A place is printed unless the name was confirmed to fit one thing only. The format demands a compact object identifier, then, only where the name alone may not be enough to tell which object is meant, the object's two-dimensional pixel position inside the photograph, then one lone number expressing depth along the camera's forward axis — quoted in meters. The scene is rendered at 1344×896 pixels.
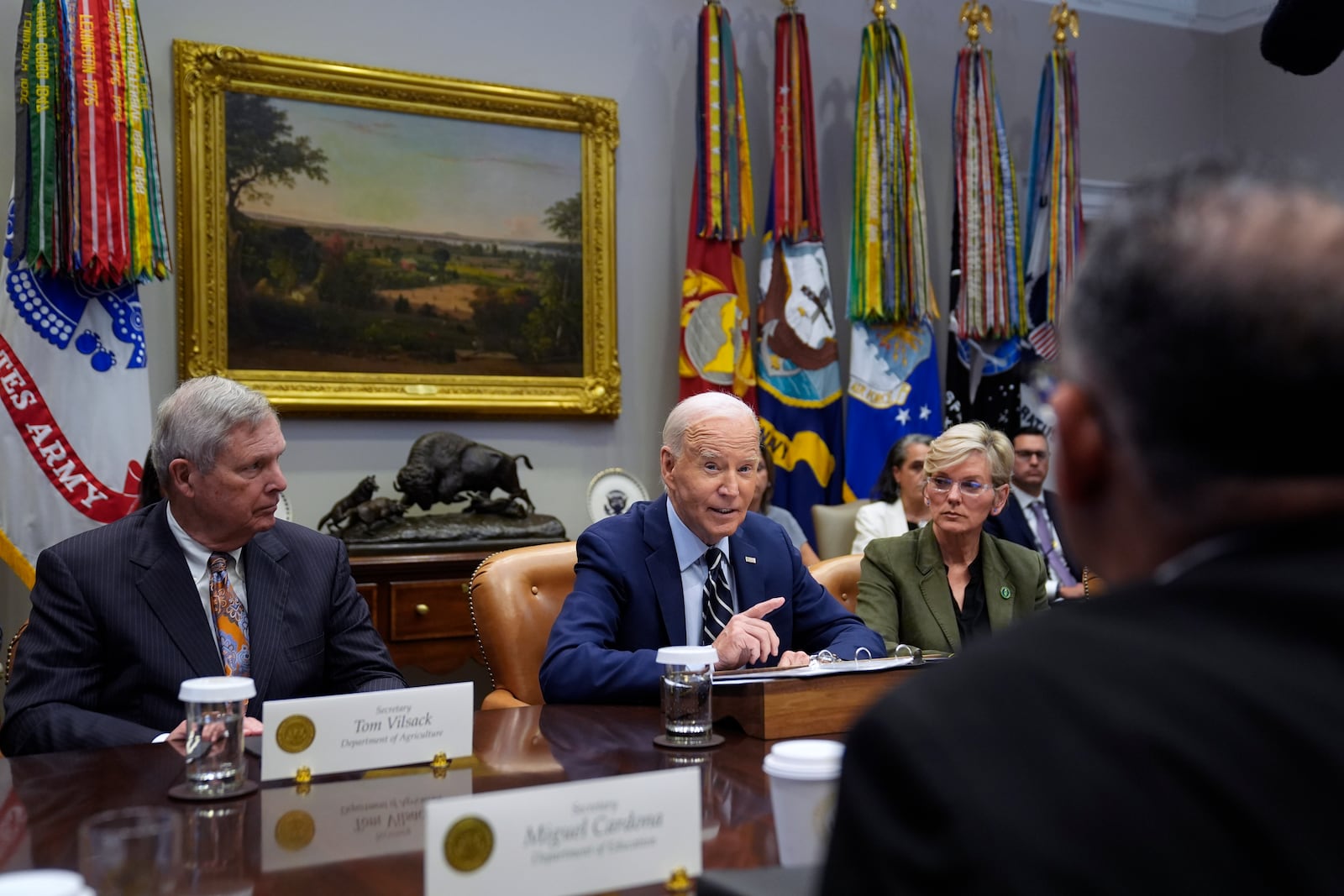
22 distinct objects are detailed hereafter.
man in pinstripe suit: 2.26
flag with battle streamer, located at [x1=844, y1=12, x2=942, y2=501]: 5.71
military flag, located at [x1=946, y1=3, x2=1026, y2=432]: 5.89
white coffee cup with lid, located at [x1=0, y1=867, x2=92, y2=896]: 0.93
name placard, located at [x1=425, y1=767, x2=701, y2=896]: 1.11
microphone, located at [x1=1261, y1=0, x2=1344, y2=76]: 2.32
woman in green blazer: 3.21
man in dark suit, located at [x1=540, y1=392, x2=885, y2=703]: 2.63
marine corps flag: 5.48
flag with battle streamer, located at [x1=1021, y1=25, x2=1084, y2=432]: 6.11
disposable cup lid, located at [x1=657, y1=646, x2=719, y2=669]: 1.89
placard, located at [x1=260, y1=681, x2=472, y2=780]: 1.72
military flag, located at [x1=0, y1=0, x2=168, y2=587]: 4.05
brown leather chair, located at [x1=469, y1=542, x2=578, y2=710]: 2.75
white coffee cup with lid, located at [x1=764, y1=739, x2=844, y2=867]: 1.20
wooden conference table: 1.29
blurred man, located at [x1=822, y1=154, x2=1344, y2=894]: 0.57
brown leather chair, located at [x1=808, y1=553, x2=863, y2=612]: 3.34
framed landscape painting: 4.93
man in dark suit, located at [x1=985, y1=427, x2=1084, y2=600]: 5.18
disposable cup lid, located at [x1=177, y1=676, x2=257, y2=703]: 1.63
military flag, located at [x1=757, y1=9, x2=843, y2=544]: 5.65
